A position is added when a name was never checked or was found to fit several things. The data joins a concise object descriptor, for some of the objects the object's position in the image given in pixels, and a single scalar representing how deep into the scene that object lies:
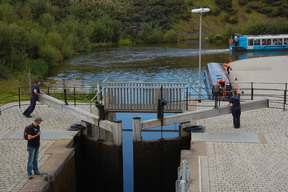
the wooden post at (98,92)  20.07
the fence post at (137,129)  15.53
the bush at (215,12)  99.12
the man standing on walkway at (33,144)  11.15
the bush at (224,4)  101.23
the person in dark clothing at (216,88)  21.72
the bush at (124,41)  80.53
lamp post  21.00
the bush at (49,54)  45.84
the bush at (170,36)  83.81
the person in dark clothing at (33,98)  17.55
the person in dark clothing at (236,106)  15.98
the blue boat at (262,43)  60.59
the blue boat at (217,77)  24.26
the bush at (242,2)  102.94
